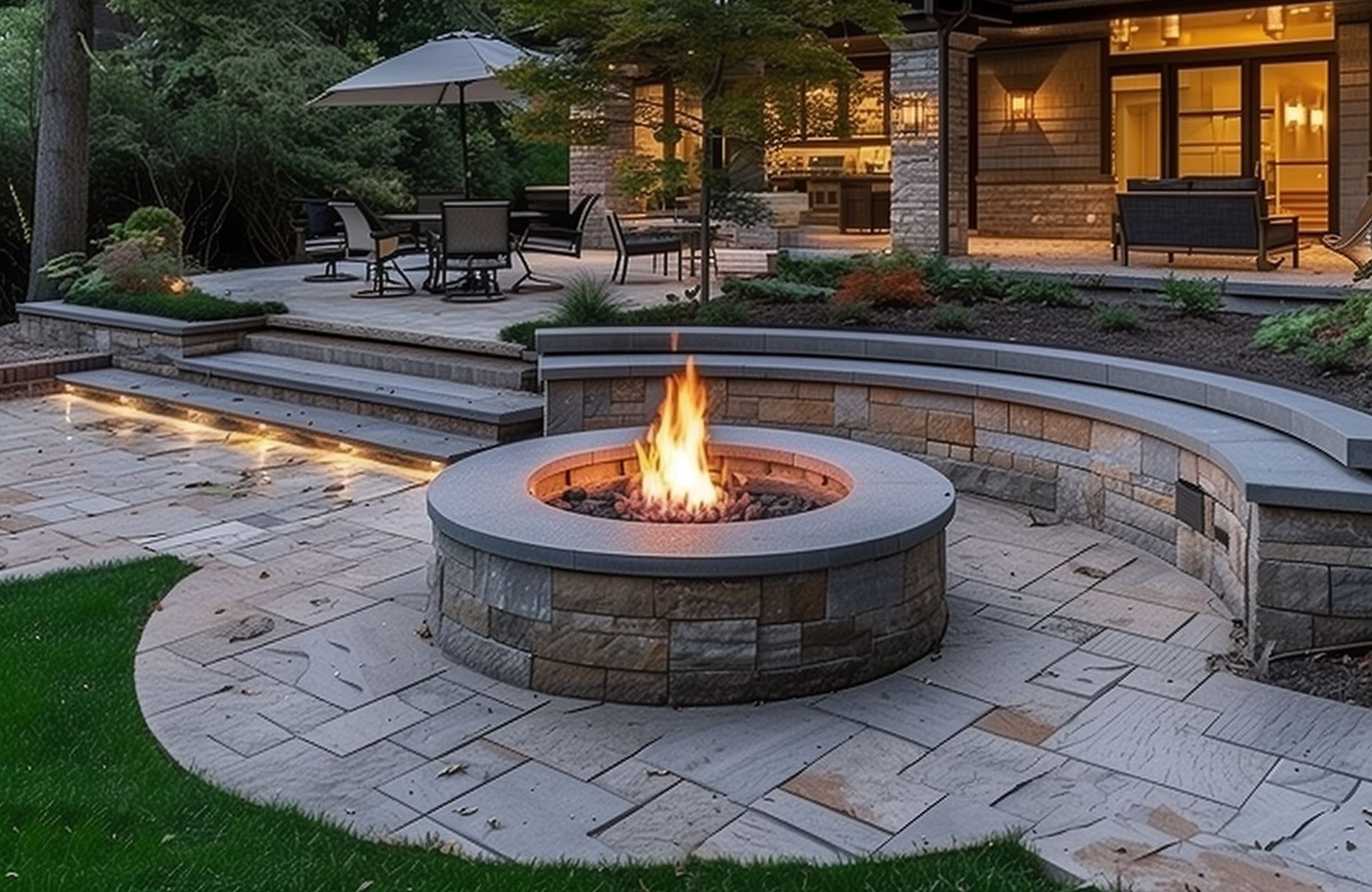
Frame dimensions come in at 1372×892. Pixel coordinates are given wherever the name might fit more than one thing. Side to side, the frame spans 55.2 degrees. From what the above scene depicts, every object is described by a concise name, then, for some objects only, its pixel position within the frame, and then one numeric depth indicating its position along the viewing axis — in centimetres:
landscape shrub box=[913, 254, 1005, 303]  861
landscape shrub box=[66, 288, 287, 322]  1041
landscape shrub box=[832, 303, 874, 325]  794
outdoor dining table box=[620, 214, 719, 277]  1295
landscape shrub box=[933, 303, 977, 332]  757
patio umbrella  1142
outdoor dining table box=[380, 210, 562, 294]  1191
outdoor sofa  1061
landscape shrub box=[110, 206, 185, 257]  1217
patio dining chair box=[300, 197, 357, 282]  1316
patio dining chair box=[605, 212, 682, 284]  1166
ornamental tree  816
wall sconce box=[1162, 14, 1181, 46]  1494
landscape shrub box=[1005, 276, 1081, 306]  829
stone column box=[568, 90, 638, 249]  1686
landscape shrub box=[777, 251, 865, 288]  944
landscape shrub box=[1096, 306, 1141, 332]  734
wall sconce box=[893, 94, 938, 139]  1285
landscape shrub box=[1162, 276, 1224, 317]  784
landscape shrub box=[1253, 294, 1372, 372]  577
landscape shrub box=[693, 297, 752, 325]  812
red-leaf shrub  830
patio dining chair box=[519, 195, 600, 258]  1237
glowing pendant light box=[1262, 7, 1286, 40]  1421
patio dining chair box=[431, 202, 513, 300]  1064
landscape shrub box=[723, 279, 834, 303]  869
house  1300
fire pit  402
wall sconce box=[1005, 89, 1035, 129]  1599
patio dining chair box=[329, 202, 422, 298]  1152
